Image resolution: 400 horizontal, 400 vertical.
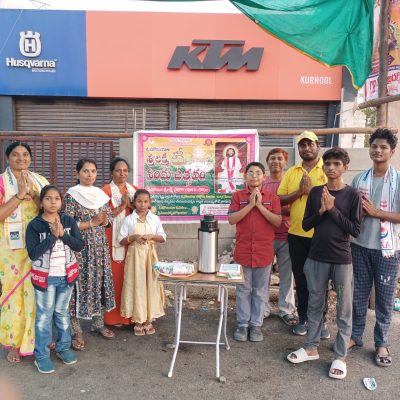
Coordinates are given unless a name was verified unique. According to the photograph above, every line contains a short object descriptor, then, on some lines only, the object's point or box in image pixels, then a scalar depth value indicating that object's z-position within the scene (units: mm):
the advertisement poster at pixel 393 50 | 4541
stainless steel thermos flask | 3051
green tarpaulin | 3506
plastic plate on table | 2931
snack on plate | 2967
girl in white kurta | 3656
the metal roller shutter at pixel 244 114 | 9055
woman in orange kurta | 3721
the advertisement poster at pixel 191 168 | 4840
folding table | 2869
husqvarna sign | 8469
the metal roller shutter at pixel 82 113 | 8938
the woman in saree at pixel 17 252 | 3074
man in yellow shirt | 3592
